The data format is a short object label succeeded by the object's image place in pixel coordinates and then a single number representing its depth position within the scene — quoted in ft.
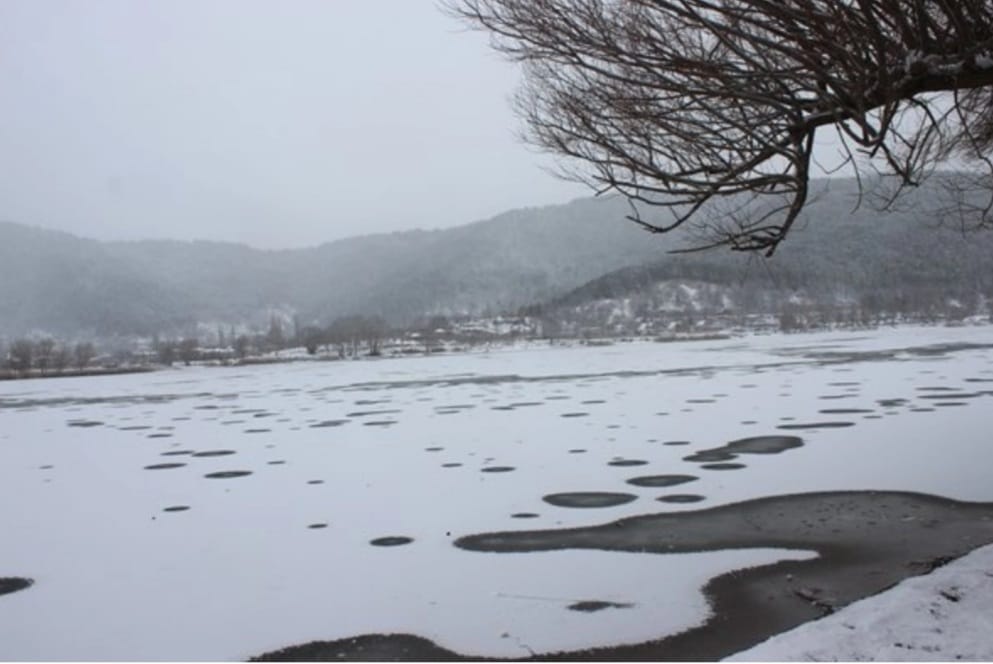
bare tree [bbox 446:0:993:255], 16.62
